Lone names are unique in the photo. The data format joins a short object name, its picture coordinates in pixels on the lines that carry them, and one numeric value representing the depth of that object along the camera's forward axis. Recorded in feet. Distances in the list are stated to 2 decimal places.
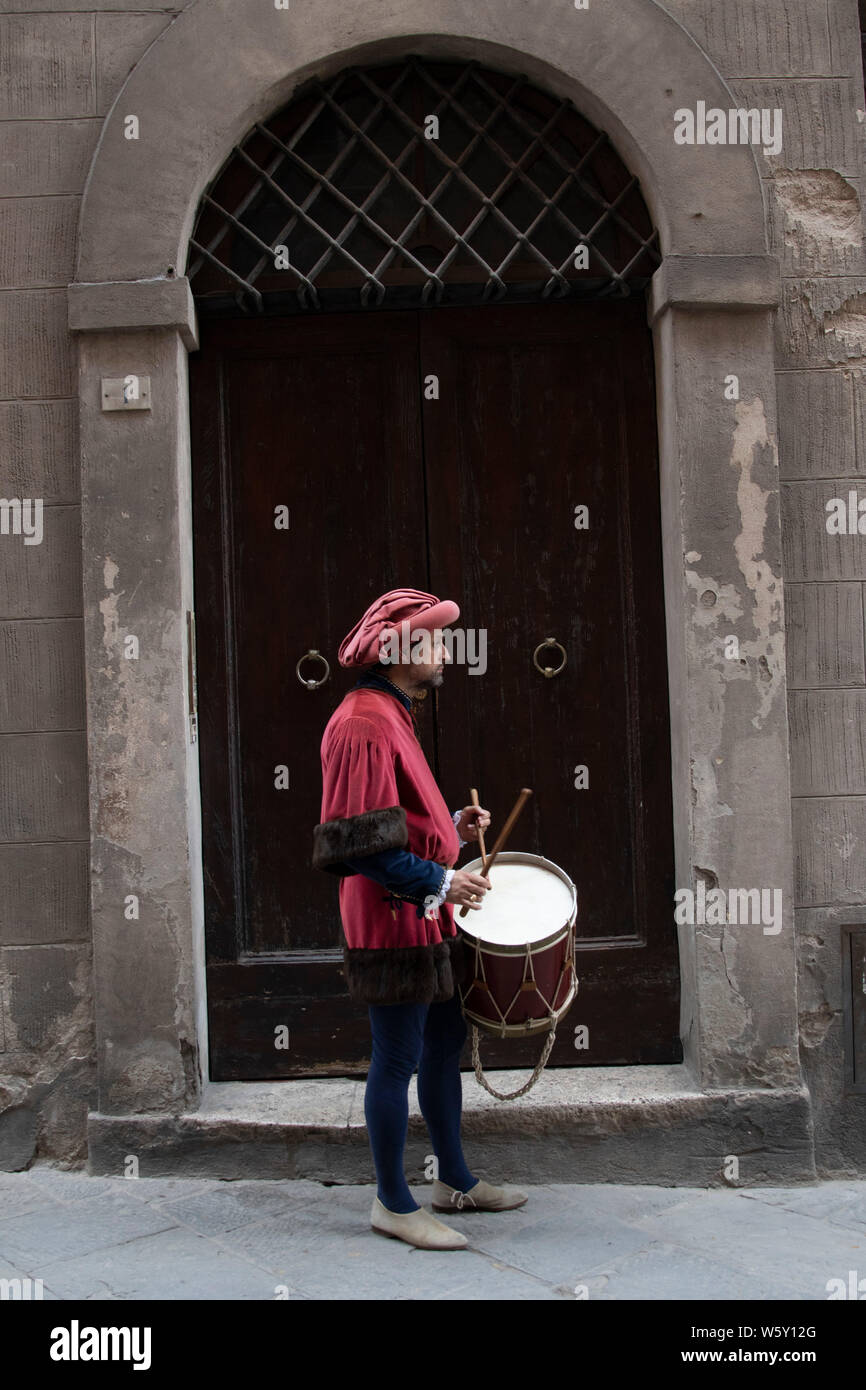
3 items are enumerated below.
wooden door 13.66
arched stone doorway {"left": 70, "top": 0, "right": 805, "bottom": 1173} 12.81
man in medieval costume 9.96
